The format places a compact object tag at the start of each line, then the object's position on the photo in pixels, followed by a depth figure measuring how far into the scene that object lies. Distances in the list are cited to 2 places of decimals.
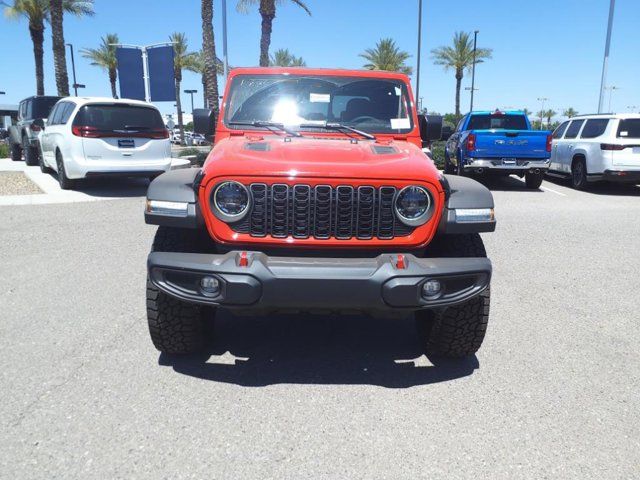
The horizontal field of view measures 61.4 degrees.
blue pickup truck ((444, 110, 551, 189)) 11.98
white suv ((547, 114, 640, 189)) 11.59
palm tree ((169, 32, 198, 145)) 44.66
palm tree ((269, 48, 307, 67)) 42.81
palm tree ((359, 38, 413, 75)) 41.42
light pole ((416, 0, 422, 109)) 26.94
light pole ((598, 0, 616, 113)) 21.64
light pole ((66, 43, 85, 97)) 44.56
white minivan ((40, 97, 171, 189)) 10.18
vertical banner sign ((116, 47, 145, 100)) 18.23
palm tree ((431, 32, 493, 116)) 41.62
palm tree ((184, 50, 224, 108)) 45.62
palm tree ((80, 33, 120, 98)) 44.59
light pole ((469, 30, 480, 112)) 39.89
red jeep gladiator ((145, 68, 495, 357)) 2.75
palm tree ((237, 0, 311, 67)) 23.17
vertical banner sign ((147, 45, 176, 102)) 18.09
